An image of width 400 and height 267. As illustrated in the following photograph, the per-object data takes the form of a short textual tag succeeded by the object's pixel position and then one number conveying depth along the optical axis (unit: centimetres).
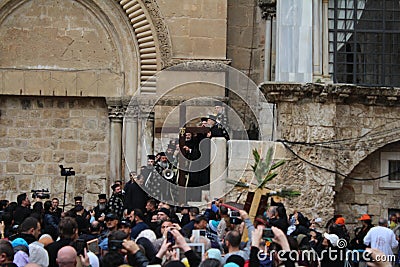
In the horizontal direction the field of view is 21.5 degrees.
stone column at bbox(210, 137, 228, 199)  1859
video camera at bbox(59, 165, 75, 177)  2042
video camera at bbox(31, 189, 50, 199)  1944
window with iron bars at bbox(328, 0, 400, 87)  2067
